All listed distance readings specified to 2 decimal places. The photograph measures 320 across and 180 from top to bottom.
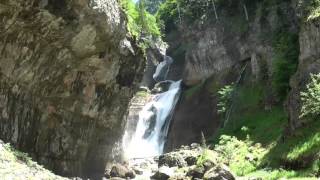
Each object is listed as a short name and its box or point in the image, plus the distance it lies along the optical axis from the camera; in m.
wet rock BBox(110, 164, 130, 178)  28.01
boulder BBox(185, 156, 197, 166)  28.88
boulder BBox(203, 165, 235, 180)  18.38
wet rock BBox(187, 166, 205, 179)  21.40
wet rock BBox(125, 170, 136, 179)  28.07
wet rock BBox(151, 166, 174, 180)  24.47
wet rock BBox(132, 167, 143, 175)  30.41
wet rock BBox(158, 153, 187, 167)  28.86
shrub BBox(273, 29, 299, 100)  30.19
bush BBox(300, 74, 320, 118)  18.53
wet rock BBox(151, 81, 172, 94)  51.63
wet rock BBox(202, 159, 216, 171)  21.54
